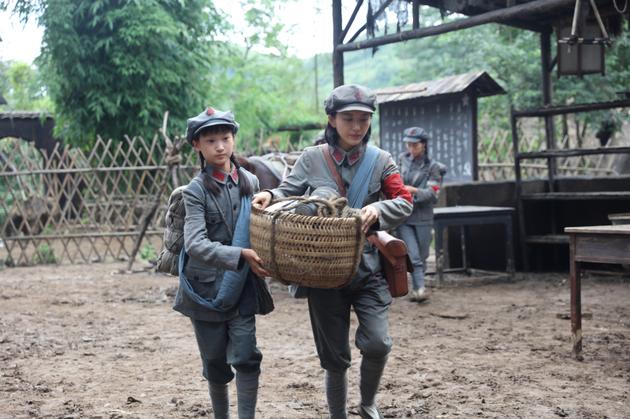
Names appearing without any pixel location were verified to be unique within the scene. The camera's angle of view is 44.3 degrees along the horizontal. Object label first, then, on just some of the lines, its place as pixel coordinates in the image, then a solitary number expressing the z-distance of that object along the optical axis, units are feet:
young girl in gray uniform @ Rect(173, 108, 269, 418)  10.47
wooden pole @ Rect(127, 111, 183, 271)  28.86
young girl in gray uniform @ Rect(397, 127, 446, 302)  24.56
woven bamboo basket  9.12
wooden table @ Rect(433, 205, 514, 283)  27.14
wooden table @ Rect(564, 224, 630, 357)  14.84
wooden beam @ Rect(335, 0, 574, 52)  23.65
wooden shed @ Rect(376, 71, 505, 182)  33.19
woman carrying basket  10.88
